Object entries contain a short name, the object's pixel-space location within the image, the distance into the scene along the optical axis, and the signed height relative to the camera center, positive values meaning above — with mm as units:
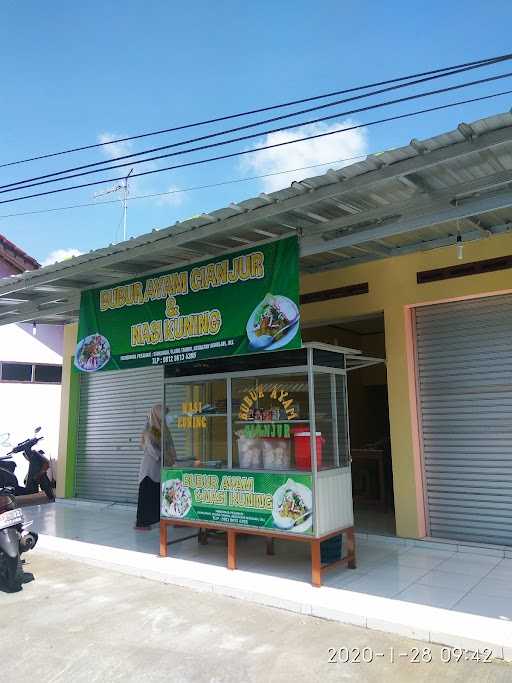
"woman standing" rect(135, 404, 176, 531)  7352 -600
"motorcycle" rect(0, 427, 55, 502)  10578 -768
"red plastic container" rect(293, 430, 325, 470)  5074 -188
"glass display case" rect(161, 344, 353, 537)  5023 -173
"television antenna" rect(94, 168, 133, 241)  14240 +6441
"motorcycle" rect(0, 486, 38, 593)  4949 -1023
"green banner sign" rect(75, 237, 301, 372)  5152 +1290
